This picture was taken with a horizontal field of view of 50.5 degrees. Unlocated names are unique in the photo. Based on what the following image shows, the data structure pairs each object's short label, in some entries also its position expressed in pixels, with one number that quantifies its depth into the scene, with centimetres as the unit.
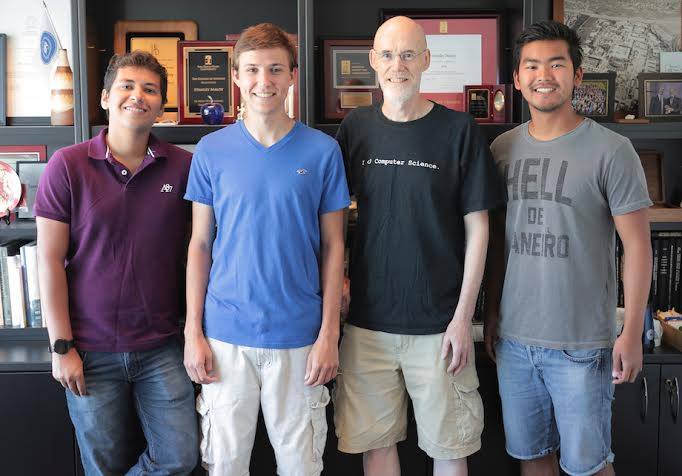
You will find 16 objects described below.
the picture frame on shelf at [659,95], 261
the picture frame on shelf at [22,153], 276
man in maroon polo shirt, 204
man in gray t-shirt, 201
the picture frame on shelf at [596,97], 257
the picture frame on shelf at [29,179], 264
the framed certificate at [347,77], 258
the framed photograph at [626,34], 274
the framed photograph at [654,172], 273
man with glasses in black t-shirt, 202
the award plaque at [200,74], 253
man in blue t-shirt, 194
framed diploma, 261
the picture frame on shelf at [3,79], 264
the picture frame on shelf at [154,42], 263
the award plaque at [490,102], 253
